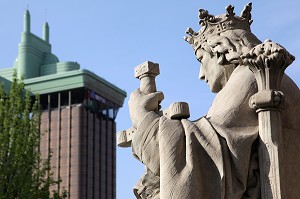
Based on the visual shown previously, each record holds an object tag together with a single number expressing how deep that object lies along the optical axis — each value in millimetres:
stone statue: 4977
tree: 24562
